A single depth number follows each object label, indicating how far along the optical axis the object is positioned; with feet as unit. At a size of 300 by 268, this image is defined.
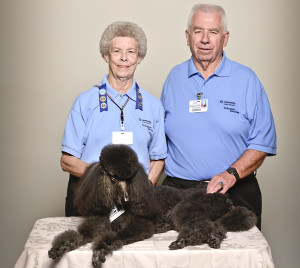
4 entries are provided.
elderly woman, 8.59
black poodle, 6.80
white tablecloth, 6.94
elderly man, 9.16
